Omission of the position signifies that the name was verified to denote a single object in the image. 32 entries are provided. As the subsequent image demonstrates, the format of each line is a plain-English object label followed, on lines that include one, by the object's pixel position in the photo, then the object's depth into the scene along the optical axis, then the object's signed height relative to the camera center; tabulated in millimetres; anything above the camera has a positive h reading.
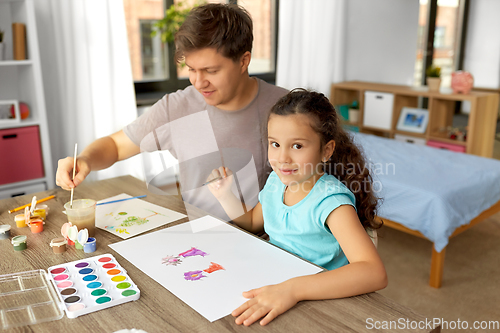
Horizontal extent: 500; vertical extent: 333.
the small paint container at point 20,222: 1169 -423
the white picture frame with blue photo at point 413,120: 3568 -512
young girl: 822 -348
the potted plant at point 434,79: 3555 -180
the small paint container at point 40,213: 1206 -415
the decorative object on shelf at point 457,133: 3396 -587
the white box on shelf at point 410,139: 3584 -665
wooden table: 728 -433
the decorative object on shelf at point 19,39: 2242 +92
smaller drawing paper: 1153 -435
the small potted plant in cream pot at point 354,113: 3994 -499
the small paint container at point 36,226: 1125 -418
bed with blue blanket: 2051 -655
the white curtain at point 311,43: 3664 +113
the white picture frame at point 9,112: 2256 -273
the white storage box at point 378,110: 3709 -446
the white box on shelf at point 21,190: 2299 -686
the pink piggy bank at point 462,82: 3322 -193
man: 1174 -194
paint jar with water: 1086 -383
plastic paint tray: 766 -430
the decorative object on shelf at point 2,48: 2279 +46
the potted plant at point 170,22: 3070 +240
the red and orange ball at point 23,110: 2381 -277
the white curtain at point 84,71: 2545 -82
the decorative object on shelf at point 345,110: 4121 -486
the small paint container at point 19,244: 1026 -422
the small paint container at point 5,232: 1100 -424
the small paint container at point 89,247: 1016 -425
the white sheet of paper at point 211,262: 822 -432
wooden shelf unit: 3282 -420
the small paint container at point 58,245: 1007 -419
